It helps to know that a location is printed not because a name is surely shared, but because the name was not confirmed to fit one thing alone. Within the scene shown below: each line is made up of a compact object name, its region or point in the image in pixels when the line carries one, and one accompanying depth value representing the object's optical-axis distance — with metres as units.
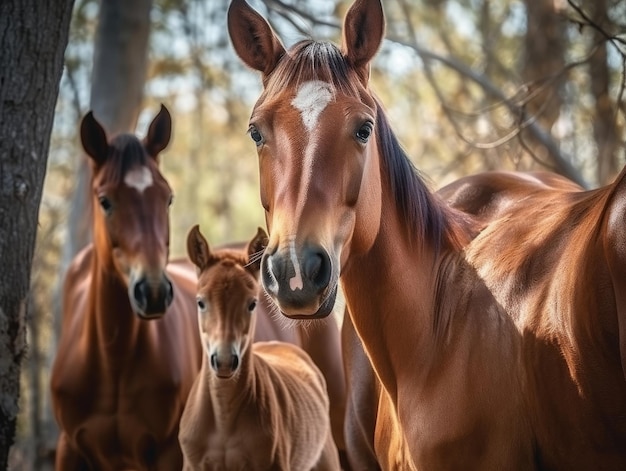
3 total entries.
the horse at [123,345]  10.77
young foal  10.34
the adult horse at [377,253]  5.65
